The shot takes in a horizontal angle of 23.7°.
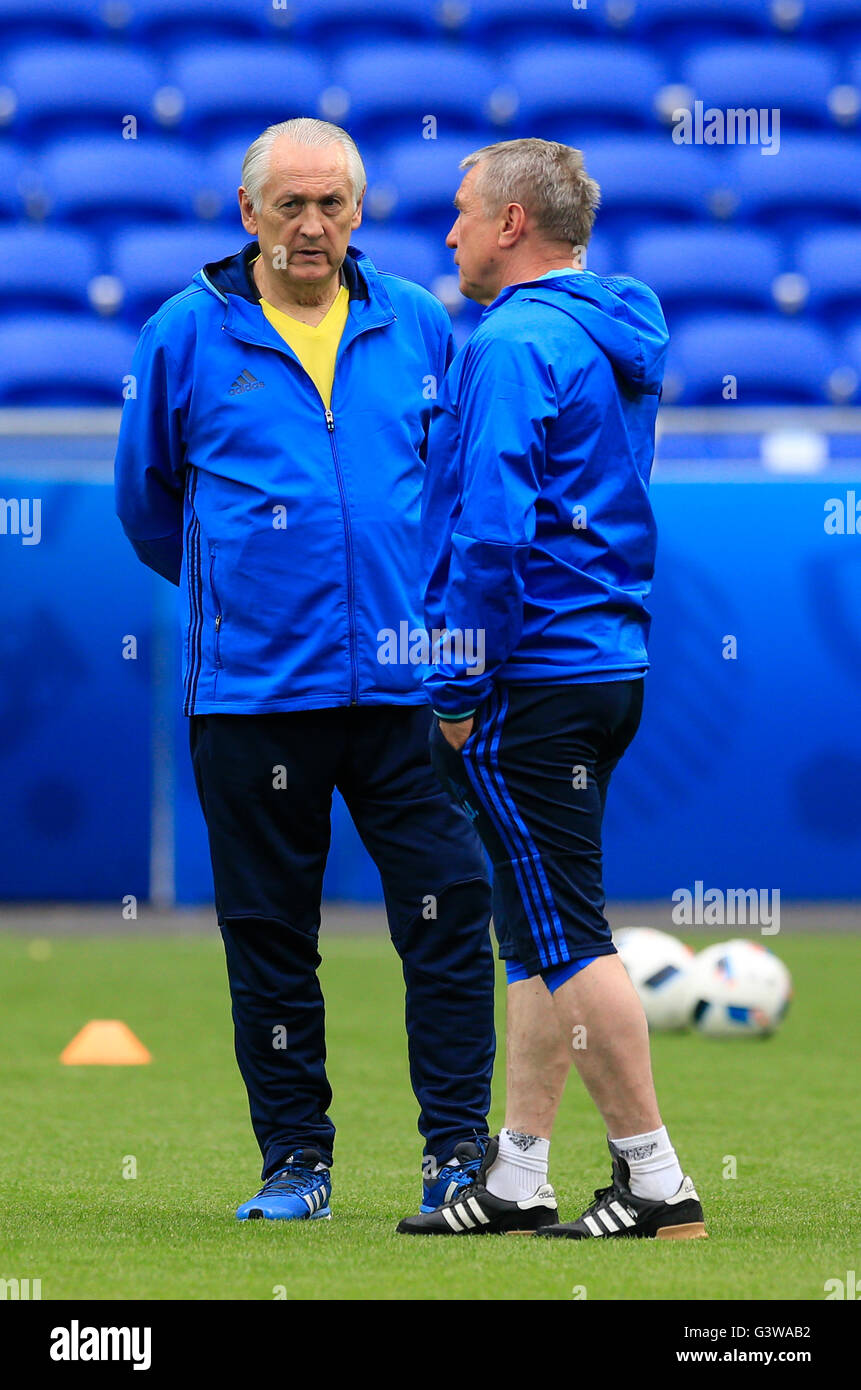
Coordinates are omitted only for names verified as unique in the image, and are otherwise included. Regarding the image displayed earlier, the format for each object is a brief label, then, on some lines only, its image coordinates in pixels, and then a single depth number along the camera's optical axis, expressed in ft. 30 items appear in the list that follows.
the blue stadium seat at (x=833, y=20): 44.73
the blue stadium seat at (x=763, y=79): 41.32
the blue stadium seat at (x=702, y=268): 37.14
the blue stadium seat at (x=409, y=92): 40.24
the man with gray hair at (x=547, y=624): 10.36
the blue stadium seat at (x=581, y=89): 40.47
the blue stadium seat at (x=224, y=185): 38.34
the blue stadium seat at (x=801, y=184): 40.27
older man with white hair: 11.82
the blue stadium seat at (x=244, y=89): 39.73
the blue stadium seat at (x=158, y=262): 35.35
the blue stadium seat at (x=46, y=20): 41.57
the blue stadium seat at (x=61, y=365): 33.32
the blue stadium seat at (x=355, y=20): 42.91
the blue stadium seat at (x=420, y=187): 38.45
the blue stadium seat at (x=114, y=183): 37.93
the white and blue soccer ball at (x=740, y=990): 20.62
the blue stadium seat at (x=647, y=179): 39.04
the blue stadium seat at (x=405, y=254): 34.96
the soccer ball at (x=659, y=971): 20.72
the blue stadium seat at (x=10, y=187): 37.65
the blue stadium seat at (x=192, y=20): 42.37
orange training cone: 18.71
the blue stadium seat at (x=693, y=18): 43.83
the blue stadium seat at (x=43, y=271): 35.53
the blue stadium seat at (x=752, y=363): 35.45
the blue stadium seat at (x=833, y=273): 38.11
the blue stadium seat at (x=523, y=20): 43.52
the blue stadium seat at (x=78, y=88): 39.52
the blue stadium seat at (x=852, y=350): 36.45
